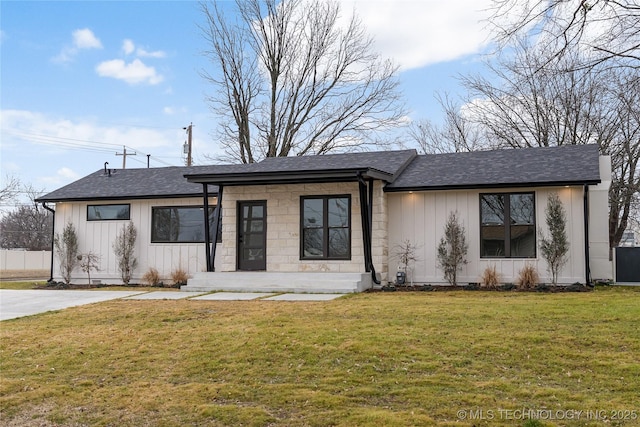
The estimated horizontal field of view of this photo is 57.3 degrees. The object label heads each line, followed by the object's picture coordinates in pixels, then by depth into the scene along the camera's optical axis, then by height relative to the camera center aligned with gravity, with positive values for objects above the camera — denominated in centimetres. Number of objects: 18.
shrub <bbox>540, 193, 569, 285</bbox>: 1307 +19
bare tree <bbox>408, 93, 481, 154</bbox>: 2828 +580
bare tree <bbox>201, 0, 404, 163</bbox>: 2827 +823
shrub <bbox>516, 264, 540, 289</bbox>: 1317 -69
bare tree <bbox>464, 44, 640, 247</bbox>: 2367 +546
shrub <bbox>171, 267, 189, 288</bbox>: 1598 -80
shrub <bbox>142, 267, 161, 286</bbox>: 1631 -84
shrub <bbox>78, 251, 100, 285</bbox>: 1700 -39
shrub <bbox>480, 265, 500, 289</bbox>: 1344 -70
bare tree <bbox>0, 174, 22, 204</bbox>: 3472 +360
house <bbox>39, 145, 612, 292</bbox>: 1349 +75
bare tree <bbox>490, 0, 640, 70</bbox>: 758 +293
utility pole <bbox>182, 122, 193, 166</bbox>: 3082 +560
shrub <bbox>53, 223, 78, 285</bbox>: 1717 -10
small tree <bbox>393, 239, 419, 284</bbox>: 1432 -14
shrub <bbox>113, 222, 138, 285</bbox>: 1662 -12
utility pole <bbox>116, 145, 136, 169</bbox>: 3822 +608
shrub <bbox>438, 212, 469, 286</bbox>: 1378 -4
